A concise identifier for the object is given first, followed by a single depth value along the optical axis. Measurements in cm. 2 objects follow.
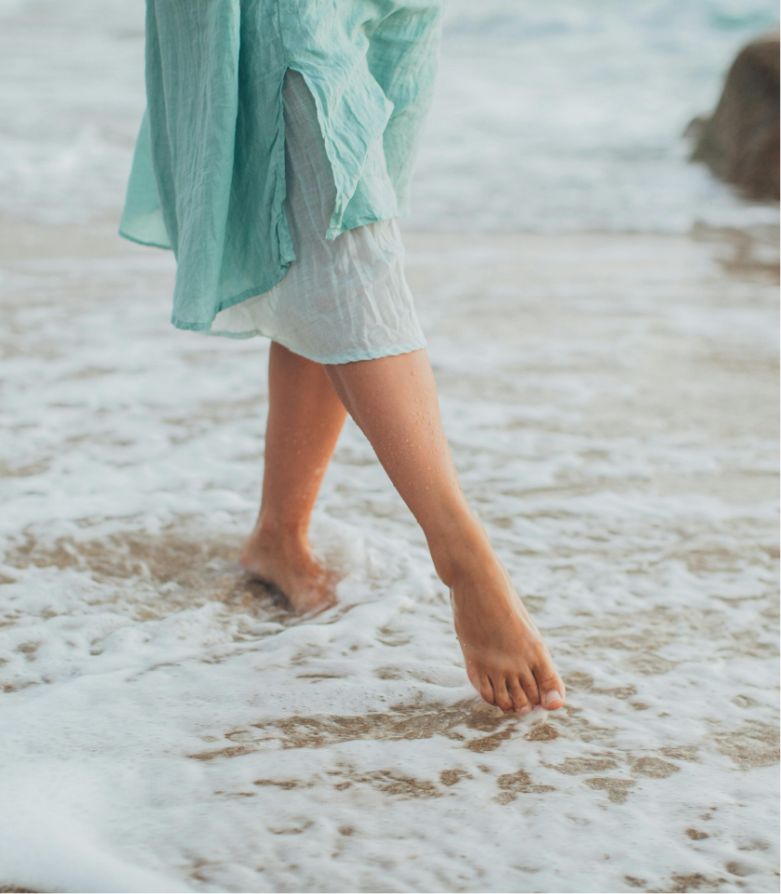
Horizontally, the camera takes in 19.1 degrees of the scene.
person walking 272
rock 927
